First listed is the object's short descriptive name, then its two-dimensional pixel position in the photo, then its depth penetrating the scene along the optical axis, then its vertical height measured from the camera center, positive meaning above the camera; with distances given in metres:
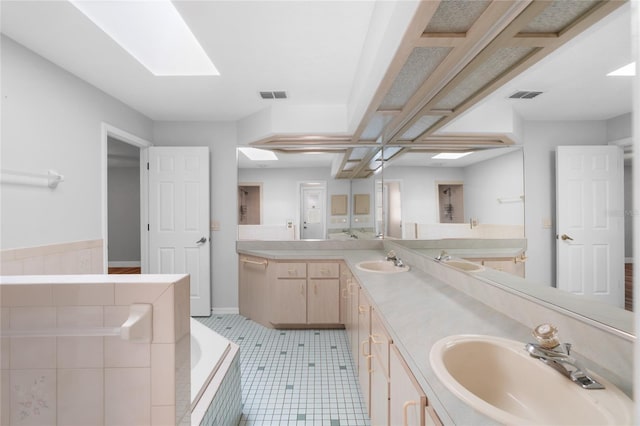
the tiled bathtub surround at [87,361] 0.78 -0.42
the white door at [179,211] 3.26 +0.05
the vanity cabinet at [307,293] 2.91 -0.85
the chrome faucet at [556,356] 0.66 -0.39
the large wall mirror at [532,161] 0.72 +0.25
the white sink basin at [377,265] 2.37 -0.46
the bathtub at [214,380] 1.22 -0.86
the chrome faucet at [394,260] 2.19 -0.40
